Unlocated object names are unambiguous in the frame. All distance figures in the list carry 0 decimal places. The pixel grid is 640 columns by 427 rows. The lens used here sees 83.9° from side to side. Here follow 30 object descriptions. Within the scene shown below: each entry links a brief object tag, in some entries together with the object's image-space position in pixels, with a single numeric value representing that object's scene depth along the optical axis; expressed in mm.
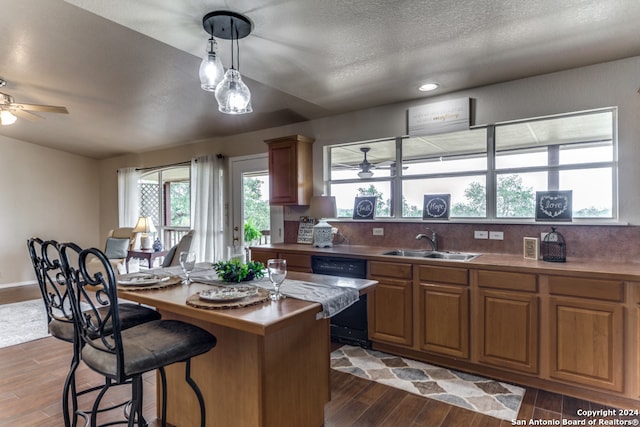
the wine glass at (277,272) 1653
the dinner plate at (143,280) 1931
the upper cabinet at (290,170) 4082
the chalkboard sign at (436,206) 3425
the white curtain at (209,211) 5160
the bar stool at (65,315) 1696
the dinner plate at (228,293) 1583
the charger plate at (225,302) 1499
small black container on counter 2635
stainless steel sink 3111
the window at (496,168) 2826
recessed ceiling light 3160
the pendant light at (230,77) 2119
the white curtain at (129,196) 6477
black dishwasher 3240
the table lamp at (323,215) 3803
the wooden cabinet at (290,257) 3590
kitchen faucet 3365
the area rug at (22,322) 3591
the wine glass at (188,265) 2053
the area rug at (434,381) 2328
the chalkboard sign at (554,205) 2799
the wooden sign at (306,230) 4262
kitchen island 1522
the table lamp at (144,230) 5523
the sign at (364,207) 3889
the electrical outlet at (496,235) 3102
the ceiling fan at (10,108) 3766
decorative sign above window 3252
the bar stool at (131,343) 1354
